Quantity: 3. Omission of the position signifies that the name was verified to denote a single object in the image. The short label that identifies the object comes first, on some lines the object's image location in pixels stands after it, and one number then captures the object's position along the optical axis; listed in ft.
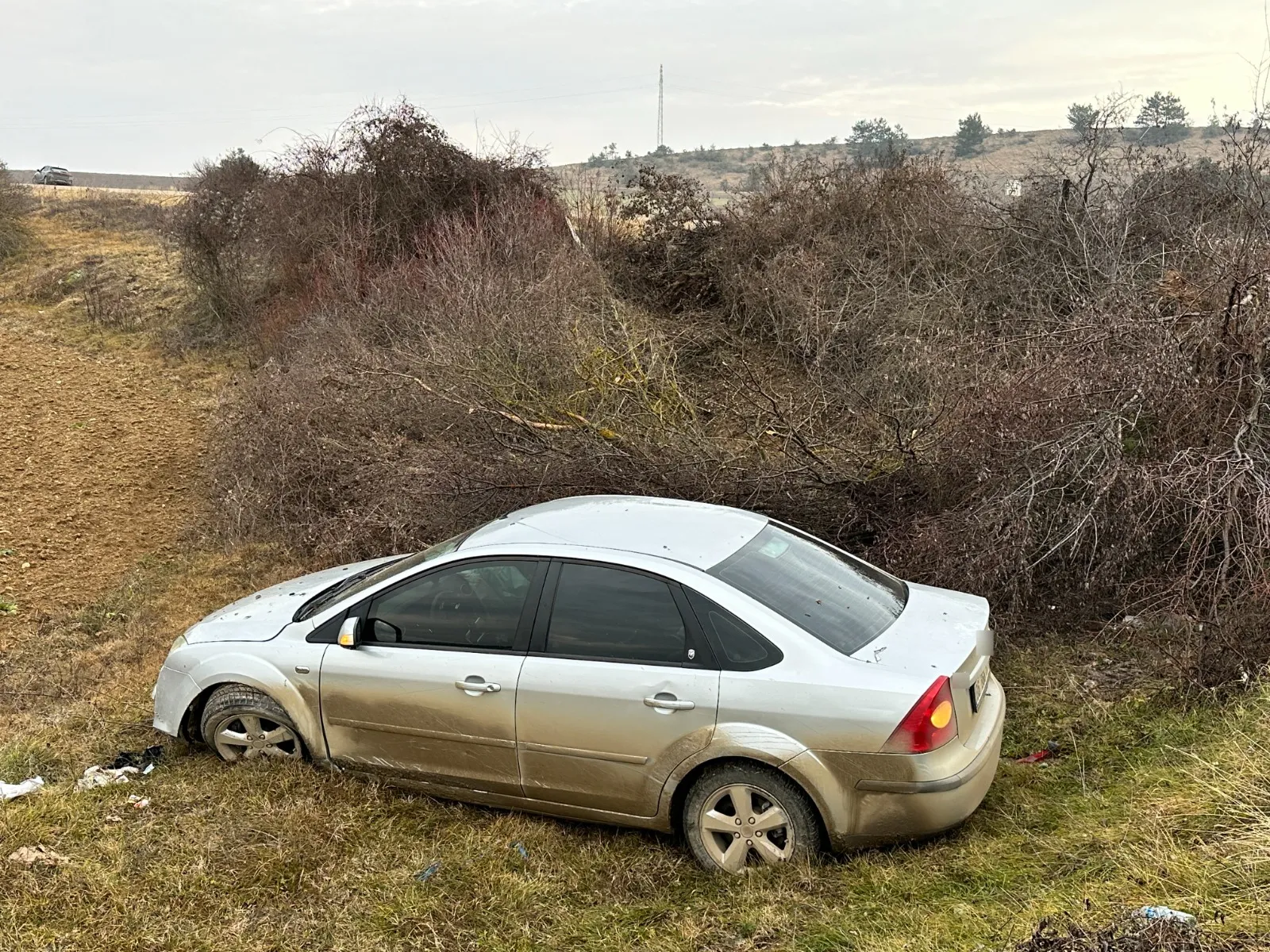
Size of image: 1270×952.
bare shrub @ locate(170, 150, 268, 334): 66.44
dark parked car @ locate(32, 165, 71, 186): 161.17
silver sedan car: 12.10
